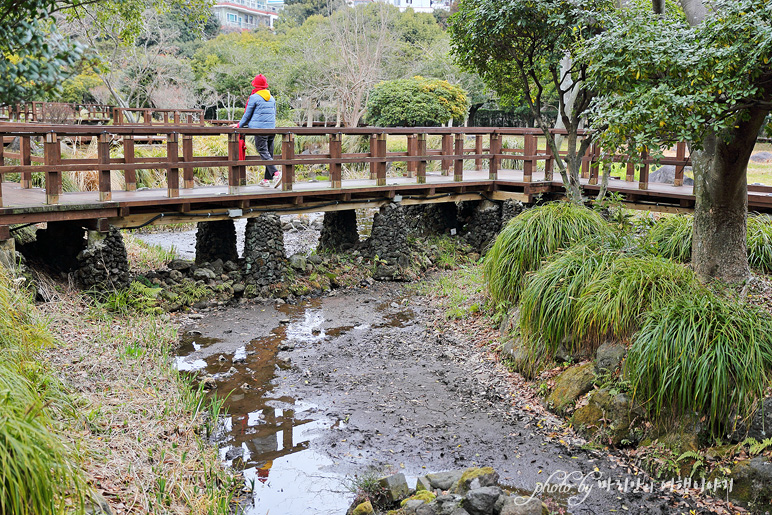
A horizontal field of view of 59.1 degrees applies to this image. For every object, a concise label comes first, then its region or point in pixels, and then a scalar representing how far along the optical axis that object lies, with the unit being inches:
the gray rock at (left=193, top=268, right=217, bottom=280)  432.8
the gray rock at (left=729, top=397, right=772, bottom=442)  211.2
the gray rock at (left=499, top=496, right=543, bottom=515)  185.5
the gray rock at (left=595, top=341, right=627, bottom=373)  257.4
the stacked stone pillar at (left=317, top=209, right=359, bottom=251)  526.3
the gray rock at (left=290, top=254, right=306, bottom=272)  473.4
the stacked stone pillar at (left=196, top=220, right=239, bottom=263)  465.1
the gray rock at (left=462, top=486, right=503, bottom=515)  187.0
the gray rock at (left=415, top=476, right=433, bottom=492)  208.2
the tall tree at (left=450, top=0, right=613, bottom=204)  373.1
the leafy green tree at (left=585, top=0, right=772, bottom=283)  217.6
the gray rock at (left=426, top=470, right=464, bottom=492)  209.6
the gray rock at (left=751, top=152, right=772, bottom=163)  933.2
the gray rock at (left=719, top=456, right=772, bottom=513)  198.7
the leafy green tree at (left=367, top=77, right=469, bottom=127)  989.8
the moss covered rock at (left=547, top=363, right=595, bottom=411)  264.7
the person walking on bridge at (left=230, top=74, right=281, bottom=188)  458.3
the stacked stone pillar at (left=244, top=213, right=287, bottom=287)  449.1
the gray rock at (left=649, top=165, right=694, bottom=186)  707.5
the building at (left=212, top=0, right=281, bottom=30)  3004.4
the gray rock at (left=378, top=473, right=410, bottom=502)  204.7
